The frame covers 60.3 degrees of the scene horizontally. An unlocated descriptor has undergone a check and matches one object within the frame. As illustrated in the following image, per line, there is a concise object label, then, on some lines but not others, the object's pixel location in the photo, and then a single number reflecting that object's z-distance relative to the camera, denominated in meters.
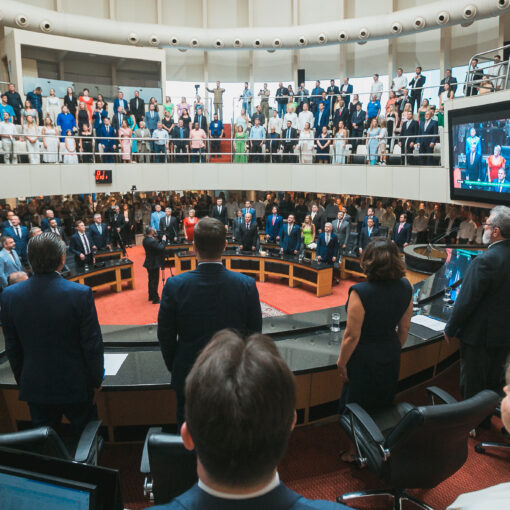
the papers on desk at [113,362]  3.42
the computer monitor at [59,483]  1.20
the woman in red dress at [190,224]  12.23
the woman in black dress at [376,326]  2.93
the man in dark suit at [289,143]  14.78
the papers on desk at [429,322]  4.30
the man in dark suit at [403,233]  10.98
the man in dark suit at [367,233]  10.91
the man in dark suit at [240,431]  0.95
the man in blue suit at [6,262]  7.34
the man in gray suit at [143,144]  14.88
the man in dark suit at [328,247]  10.59
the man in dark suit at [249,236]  11.82
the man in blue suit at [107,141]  14.18
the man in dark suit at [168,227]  12.62
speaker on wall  19.66
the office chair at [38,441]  2.02
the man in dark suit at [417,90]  14.05
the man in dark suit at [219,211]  13.71
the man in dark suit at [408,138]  11.91
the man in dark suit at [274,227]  12.84
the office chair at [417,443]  2.29
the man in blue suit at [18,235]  9.86
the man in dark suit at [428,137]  11.57
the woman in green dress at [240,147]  15.48
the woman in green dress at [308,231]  11.91
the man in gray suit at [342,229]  11.57
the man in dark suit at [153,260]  9.12
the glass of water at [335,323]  4.32
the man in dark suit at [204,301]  2.55
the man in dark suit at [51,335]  2.55
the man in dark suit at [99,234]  11.44
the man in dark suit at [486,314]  3.40
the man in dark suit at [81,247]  9.98
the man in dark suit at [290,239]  11.35
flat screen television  8.13
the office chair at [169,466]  1.91
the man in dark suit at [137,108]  16.27
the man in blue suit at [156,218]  12.94
